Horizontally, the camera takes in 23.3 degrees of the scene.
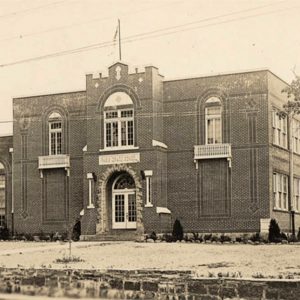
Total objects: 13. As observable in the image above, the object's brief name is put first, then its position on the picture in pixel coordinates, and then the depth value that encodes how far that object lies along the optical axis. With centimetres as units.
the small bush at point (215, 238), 3512
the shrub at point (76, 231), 3897
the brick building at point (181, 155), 3669
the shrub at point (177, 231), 3625
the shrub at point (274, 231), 3453
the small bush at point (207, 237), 3563
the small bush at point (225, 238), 3508
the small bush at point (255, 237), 3472
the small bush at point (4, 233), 4168
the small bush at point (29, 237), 4008
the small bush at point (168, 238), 3539
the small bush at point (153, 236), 3616
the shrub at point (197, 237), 3581
